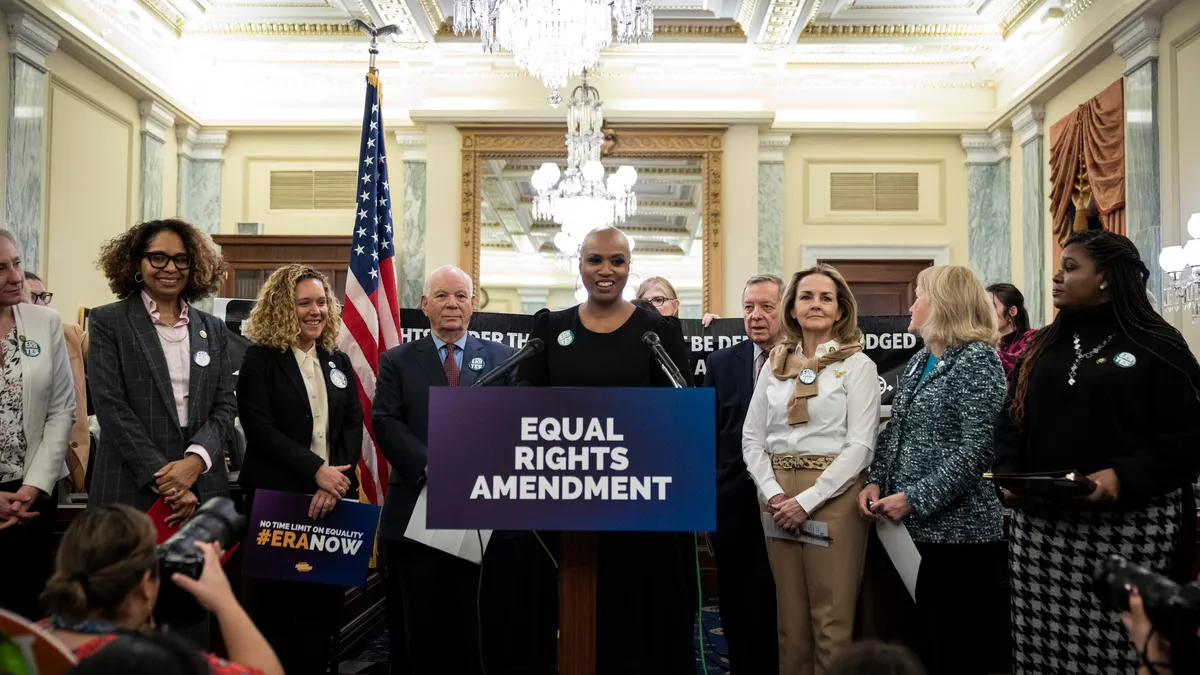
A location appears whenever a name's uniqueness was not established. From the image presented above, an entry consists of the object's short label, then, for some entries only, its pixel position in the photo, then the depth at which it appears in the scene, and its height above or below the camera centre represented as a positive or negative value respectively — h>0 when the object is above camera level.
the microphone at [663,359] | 2.19 +0.00
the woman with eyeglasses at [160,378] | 2.58 -0.06
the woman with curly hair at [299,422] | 2.72 -0.19
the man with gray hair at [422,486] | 2.77 -0.39
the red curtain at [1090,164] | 6.83 +1.51
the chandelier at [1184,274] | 5.59 +0.55
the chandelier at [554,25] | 6.38 +2.26
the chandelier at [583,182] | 7.55 +1.46
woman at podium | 2.30 -0.43
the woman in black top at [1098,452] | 2.21 -0.21
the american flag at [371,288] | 3.83 +0.34
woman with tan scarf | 2.50 -0.27
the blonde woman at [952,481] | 2.53 -0.32
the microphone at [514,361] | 2.18 +0.00
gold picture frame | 8.98 +1.99
